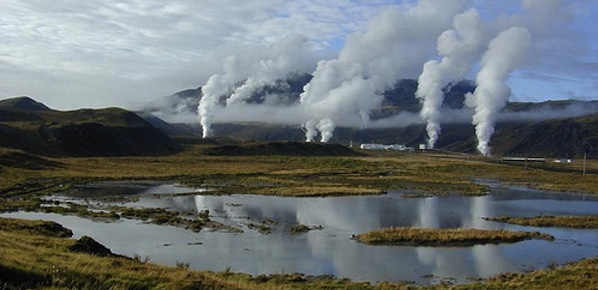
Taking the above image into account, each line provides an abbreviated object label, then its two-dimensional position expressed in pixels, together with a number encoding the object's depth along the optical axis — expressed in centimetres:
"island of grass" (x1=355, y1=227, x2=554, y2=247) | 3503
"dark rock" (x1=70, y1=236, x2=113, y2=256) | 2367
